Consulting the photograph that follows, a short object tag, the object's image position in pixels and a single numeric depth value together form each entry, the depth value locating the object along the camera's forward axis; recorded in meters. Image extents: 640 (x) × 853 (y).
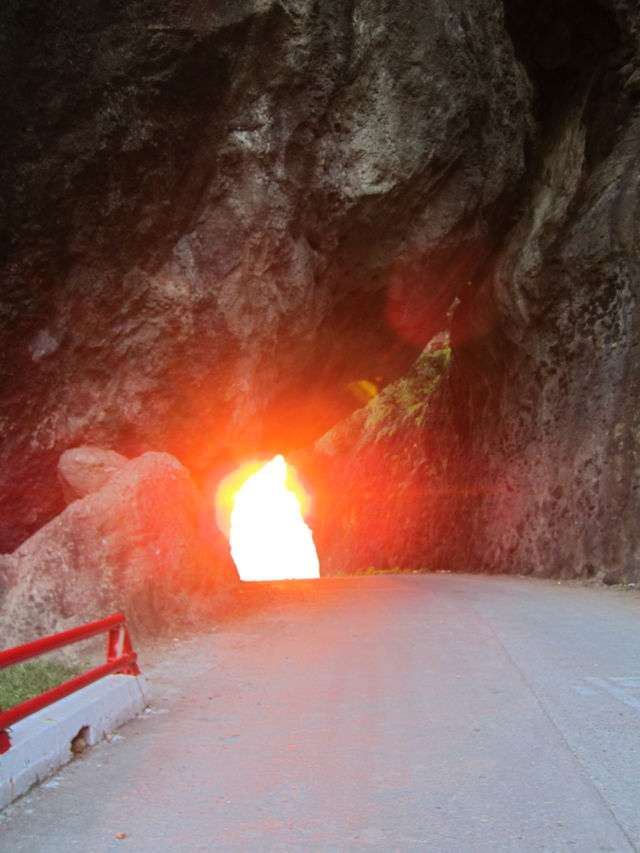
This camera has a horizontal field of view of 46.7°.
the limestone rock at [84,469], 11.14
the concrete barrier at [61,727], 3.76
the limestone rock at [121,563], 8.05
